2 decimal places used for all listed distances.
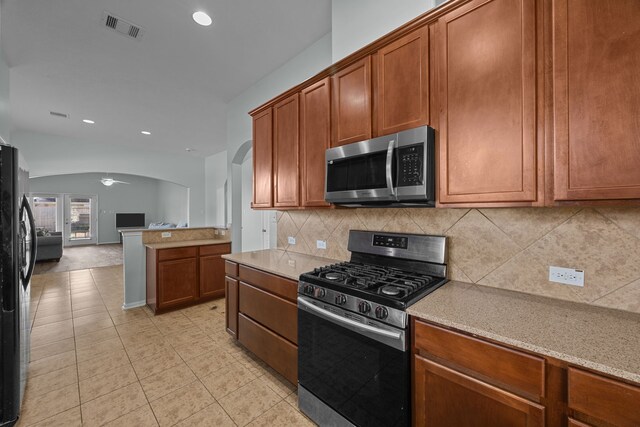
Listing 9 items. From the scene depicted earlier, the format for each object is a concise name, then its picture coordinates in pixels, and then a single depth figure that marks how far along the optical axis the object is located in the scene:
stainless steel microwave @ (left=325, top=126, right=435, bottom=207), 1.51
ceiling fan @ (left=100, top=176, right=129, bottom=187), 8.48
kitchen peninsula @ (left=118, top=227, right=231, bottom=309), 3.77
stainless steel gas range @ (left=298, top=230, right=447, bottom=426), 1.30
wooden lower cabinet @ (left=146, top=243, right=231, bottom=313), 3.52
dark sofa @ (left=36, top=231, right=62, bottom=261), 6.98
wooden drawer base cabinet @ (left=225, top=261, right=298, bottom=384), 1.98
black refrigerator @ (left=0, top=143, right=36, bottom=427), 1.69
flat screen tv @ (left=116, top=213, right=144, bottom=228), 11.16
